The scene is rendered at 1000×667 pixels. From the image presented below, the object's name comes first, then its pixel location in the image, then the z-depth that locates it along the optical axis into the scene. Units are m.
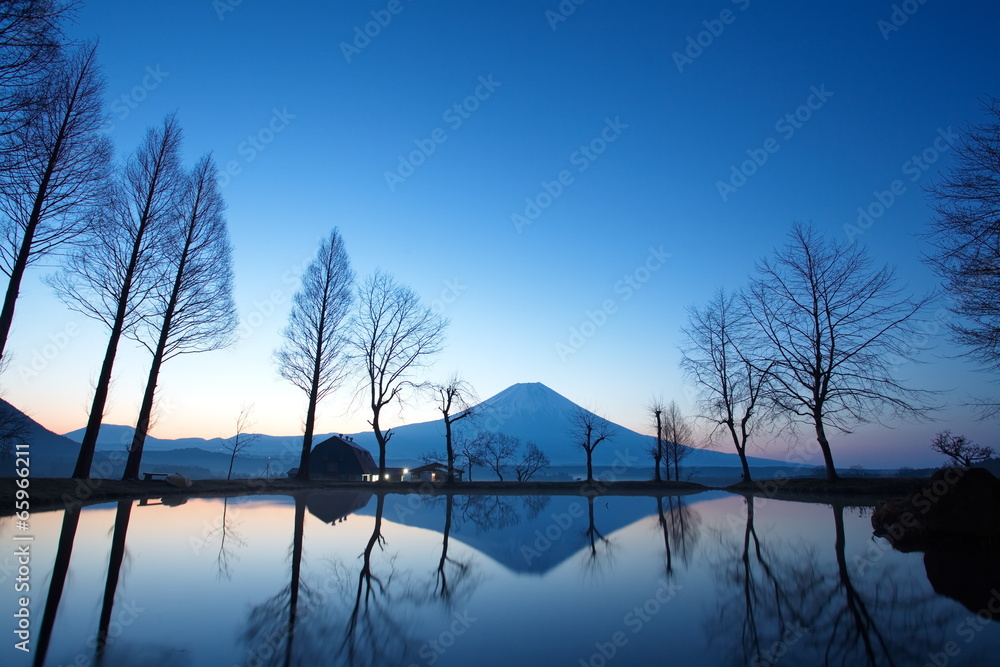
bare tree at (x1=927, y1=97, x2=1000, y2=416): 9.77
